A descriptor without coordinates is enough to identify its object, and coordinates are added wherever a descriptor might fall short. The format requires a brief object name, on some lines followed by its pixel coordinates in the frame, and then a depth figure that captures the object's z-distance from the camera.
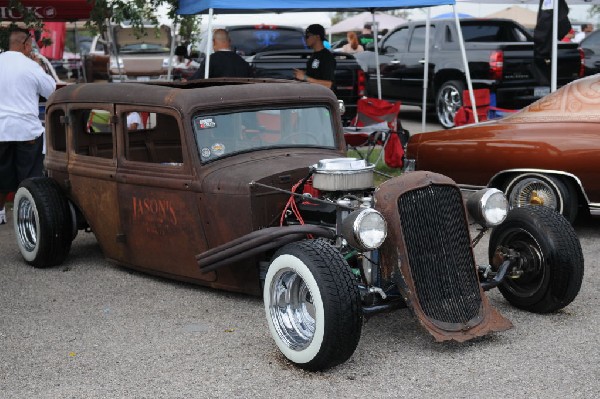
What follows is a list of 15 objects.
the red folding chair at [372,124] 9.78
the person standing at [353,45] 19.46
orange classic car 6.95
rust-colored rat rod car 4.43
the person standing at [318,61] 9.99
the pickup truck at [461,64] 13.30
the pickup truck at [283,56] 13.01
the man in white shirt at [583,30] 23.52
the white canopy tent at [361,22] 31.66
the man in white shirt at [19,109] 7.74
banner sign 10.15
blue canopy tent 9.09
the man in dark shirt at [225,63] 9.15
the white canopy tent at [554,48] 10.10
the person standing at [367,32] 21.18
